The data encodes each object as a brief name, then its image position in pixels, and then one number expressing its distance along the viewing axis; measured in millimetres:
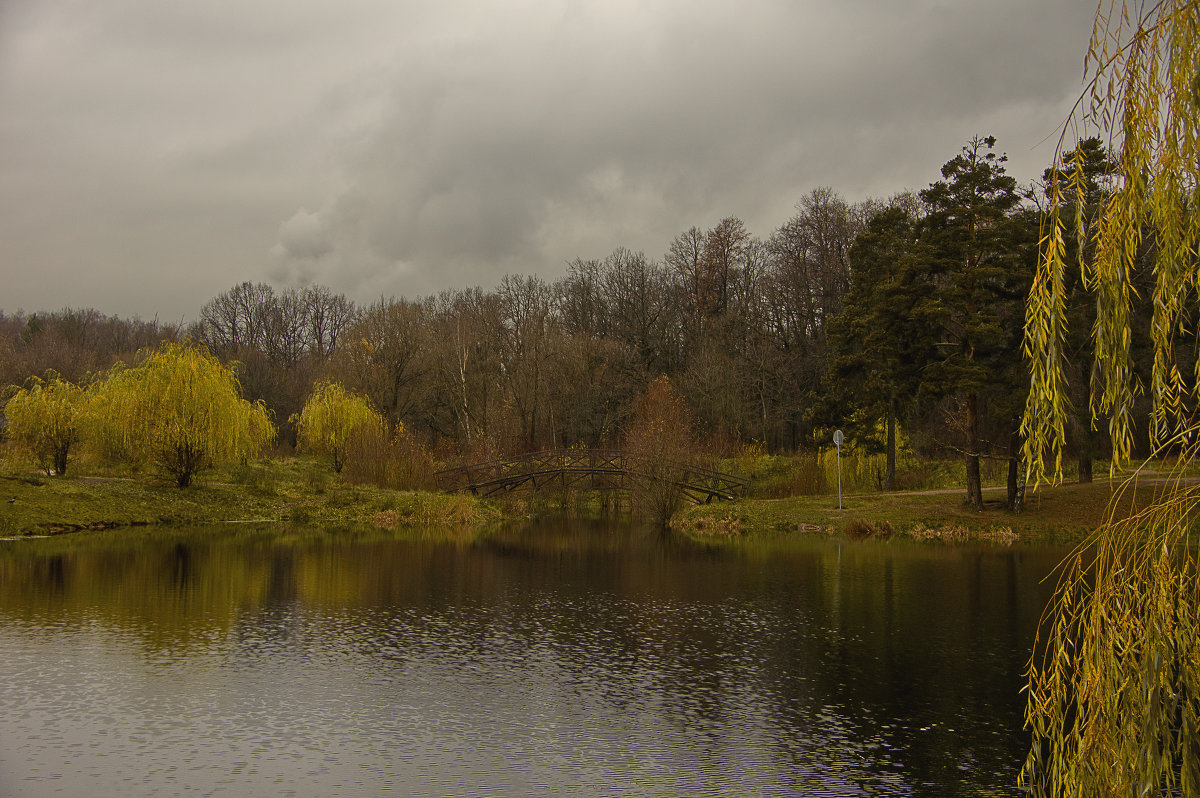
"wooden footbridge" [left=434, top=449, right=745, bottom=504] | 34188
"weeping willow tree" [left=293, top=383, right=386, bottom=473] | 40062
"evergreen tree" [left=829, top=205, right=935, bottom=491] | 26984
